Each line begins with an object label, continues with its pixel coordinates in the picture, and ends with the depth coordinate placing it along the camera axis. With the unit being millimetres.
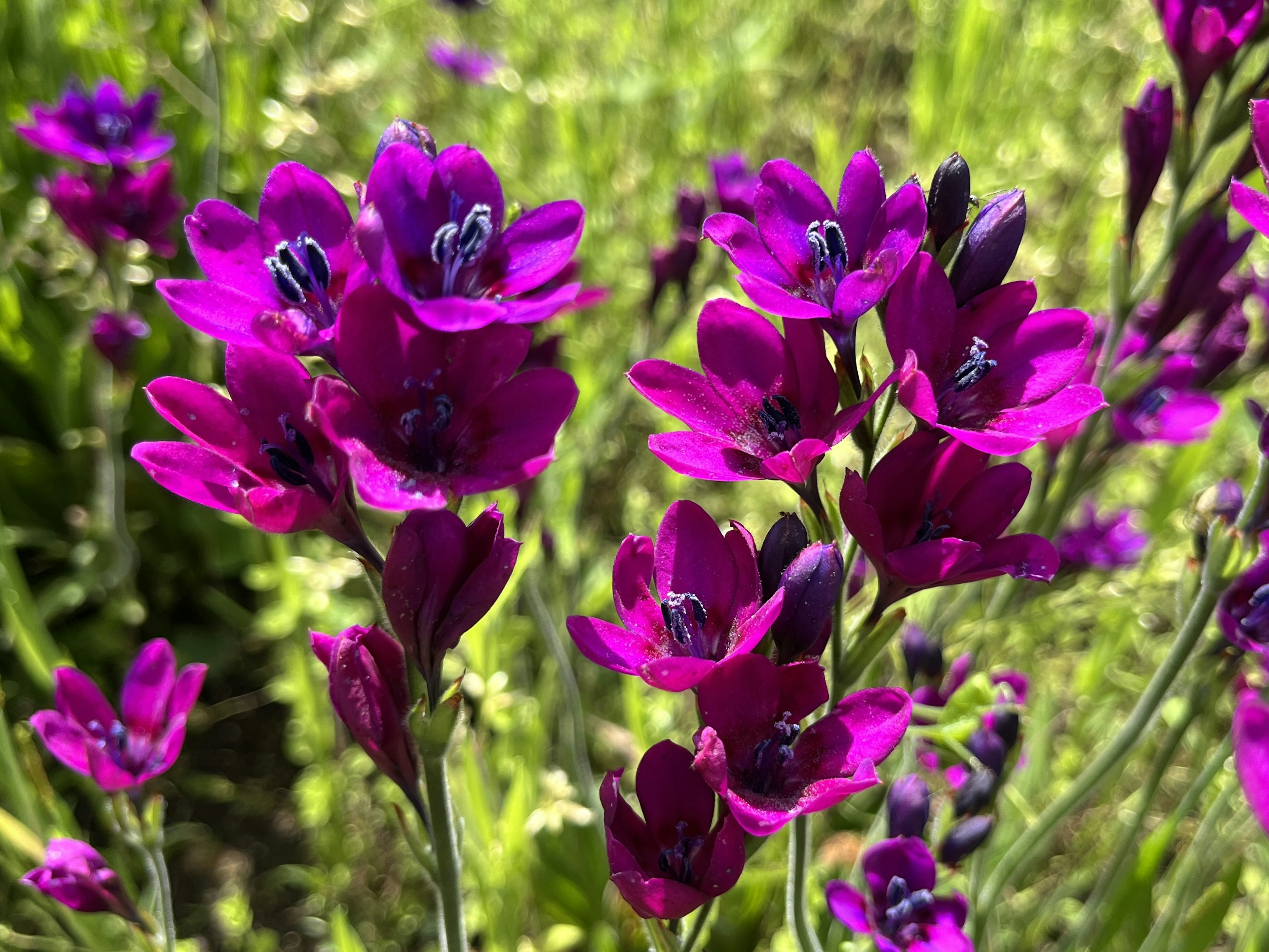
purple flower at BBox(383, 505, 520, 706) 170
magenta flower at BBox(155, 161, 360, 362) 179
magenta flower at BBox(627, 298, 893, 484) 193
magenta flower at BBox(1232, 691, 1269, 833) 135
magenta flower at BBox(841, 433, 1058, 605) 178
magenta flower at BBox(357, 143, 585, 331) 166
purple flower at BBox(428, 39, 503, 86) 752
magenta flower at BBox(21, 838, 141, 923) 246
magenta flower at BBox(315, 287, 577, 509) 168
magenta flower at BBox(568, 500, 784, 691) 187
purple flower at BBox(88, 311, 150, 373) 418
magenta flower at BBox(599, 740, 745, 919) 174
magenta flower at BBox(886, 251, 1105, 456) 187
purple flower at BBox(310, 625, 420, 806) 177
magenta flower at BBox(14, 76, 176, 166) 402
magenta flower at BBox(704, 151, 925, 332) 183
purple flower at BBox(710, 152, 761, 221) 426
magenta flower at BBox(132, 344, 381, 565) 174
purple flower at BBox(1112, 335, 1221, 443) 335
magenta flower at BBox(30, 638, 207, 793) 256
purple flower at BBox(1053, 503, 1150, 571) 407
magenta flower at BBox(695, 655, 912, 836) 176
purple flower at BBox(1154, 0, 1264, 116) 283
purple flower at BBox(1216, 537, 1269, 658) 243
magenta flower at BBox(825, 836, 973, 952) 221
